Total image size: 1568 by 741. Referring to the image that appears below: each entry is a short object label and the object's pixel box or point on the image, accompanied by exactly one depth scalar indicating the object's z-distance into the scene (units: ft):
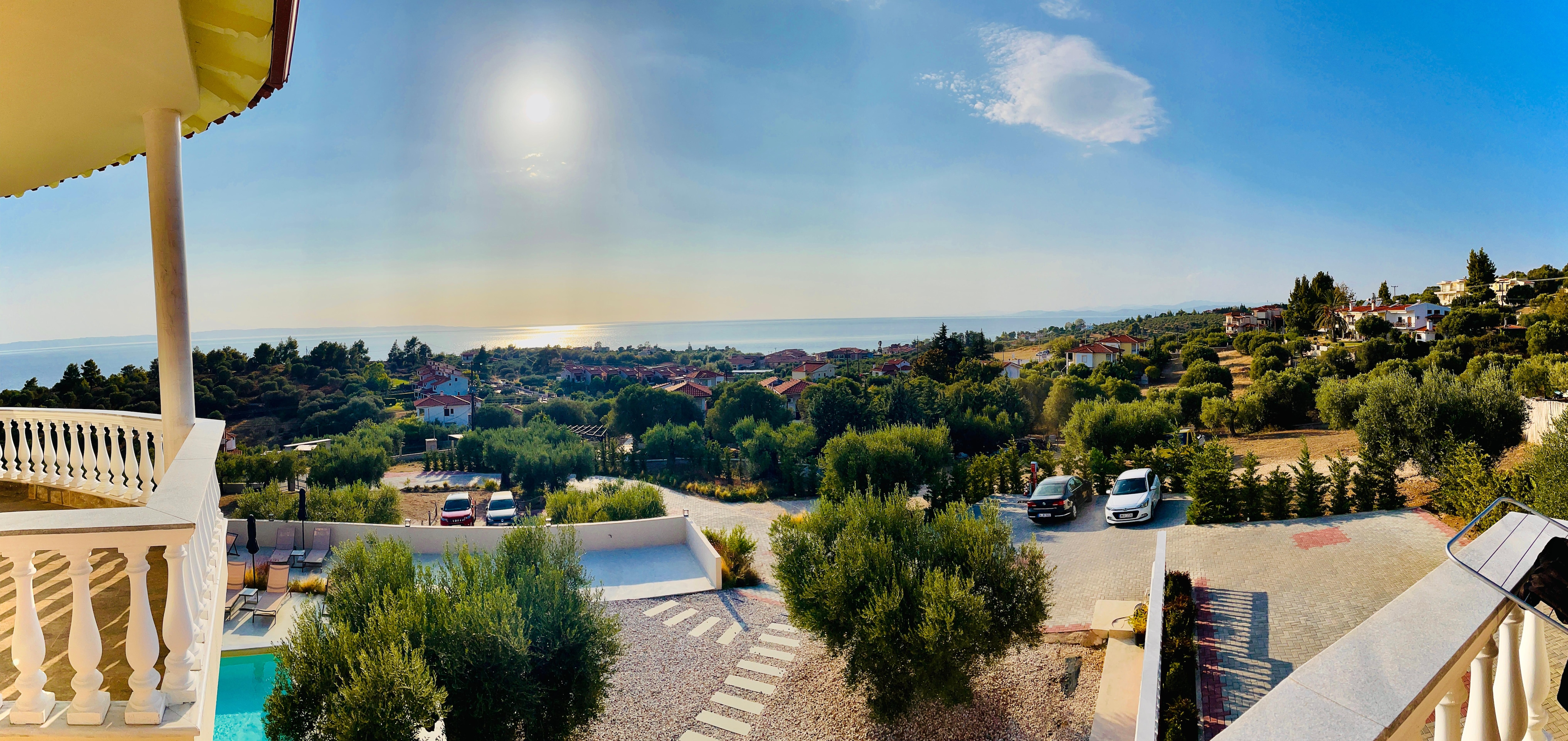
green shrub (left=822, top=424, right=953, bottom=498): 59.88
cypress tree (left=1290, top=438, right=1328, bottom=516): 40.11
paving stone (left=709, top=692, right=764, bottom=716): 26.20
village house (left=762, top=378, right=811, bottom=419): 168.35
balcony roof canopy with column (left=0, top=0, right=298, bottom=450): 11.02
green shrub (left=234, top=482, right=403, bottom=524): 51.47
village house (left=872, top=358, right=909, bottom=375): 199.82
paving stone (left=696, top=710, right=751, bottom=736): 24.73
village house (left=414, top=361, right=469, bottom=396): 217.77
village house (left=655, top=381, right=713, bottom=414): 165.68
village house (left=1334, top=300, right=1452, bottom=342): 169.48
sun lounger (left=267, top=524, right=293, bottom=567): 41.37
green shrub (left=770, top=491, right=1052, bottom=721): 23.40
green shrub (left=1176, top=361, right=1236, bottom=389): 124.26
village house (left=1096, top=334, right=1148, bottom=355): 205.98
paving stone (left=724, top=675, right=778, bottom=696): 27.63
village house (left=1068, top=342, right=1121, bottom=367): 186.19
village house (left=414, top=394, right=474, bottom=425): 182.80
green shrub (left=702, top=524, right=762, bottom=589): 40.22
